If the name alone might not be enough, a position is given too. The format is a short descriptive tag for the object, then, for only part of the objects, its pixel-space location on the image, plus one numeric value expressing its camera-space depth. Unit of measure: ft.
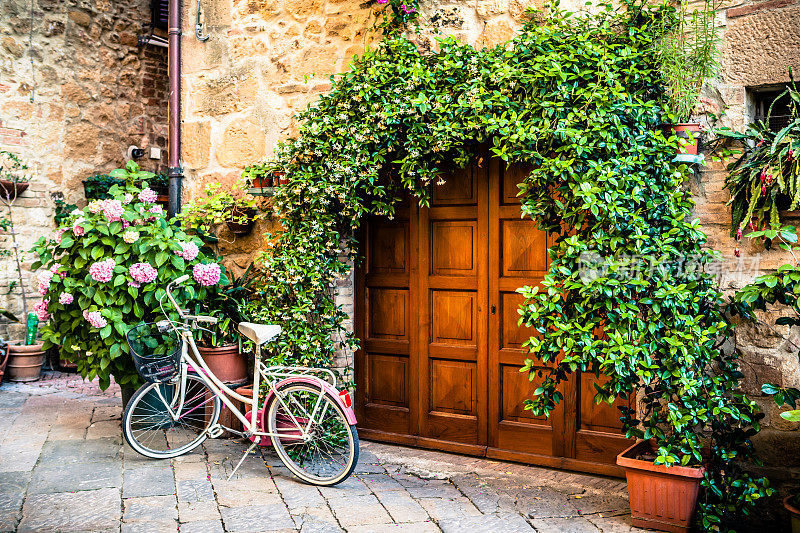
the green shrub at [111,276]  14.84
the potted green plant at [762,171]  10.93
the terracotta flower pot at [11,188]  22.40
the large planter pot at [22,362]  22.08
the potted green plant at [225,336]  15.89
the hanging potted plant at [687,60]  11.84
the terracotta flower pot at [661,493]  10.84
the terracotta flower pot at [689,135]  11.75
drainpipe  18.04
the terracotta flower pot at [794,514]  10.23
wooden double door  14.19
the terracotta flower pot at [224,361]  15.89
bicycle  13.05
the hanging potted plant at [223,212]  16.69
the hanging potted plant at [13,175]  22.52
